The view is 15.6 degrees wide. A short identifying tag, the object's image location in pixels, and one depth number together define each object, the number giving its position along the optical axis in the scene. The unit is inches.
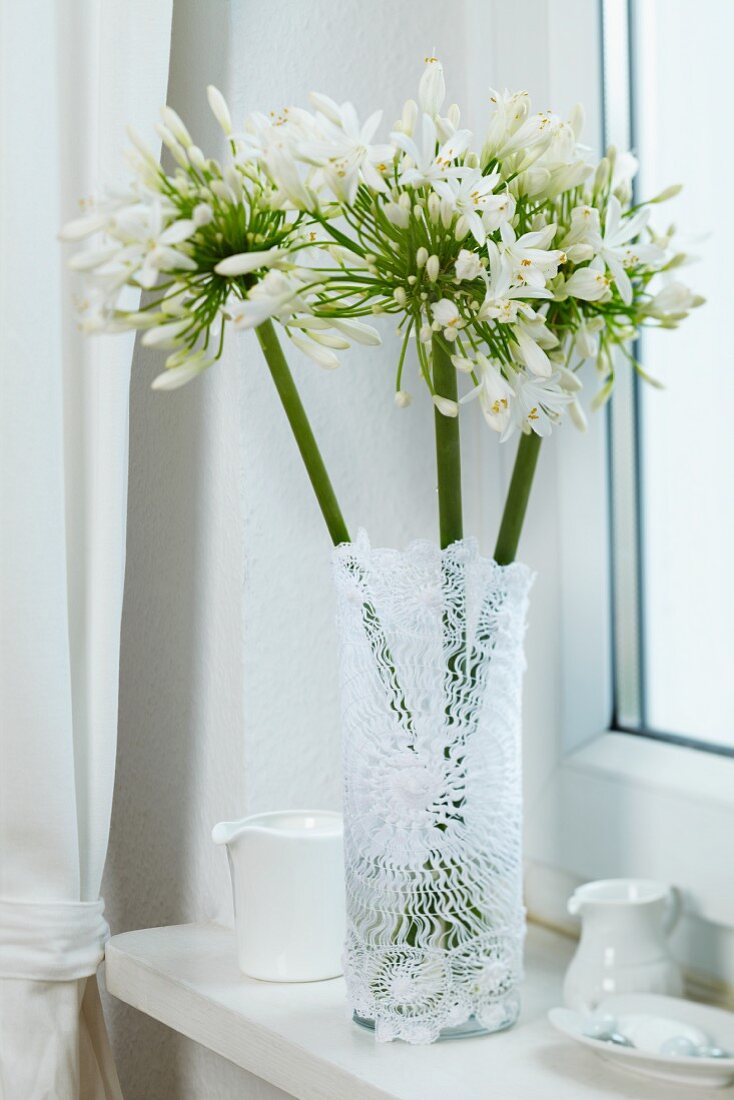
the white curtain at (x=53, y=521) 65.2
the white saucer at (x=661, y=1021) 59.8
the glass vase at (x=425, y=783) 61.3
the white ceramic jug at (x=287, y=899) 63.5
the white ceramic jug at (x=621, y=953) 64.9
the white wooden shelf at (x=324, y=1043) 59.8
